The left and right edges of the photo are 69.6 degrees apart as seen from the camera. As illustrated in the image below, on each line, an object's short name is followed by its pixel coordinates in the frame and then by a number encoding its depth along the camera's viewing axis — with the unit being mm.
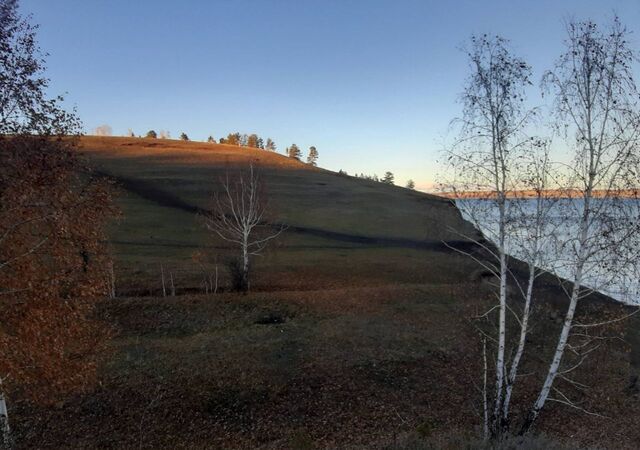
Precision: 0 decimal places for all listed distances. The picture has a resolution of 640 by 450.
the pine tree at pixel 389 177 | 160050
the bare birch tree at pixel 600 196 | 12016
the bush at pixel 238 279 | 29250
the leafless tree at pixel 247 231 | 28969
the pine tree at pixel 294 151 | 162625
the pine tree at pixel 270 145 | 181175
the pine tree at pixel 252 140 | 164500
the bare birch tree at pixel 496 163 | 13359
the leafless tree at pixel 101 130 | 174000
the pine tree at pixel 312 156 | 164500
